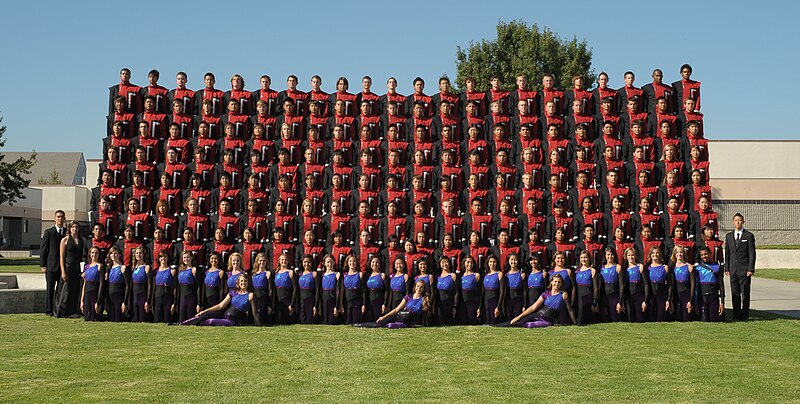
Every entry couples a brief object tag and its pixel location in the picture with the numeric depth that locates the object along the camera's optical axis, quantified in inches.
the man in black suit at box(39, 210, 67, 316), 543.8
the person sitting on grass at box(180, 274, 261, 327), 498.3
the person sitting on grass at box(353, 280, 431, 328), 492.1
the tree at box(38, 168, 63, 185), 2834.6
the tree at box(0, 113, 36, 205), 1418.6
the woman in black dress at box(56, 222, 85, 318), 539.5
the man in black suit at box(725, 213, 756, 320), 529.3
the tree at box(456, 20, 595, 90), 1784.0
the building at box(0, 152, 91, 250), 2063.2
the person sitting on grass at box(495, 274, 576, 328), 492.4
